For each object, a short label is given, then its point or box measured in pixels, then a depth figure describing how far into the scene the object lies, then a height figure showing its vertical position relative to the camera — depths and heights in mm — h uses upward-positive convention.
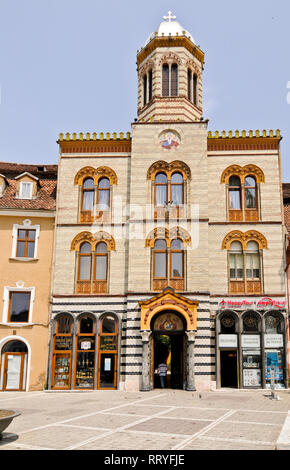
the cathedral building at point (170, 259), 25234 +4841
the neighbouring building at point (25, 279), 25453 +3570
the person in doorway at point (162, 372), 25453 -1637
